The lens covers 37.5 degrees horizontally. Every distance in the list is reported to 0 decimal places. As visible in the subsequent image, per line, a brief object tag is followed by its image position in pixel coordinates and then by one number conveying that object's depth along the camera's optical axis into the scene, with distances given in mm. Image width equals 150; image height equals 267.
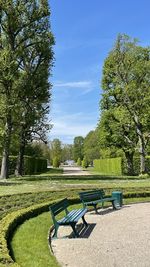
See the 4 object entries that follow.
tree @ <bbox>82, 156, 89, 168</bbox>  54119
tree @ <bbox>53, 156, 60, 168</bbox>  49160
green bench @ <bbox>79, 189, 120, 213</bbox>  7774
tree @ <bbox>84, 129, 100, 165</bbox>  61835
